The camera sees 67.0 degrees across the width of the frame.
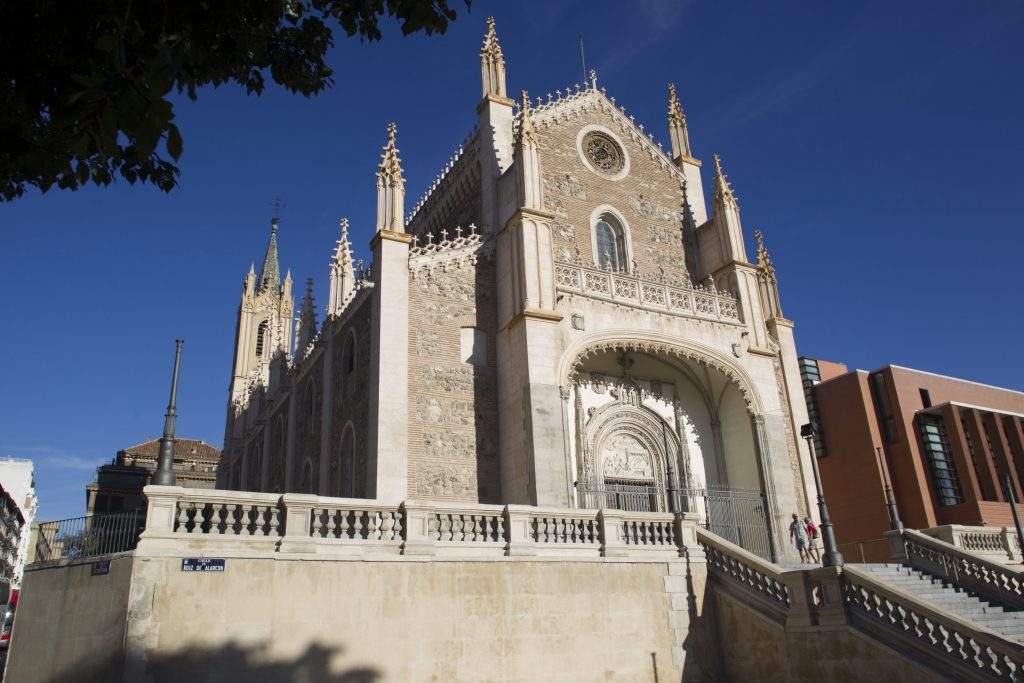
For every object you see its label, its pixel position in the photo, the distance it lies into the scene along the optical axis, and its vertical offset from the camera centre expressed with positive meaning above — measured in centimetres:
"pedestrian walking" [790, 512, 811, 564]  1936 +17
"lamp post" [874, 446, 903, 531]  1738 +49
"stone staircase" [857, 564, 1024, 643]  1338 -112
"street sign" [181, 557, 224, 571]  1008 +12
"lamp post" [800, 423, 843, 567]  1307 +6
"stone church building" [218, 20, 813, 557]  1841 +554
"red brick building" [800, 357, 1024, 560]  2930 +334
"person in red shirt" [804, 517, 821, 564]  1997 +14
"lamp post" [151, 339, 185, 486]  1075 +168
